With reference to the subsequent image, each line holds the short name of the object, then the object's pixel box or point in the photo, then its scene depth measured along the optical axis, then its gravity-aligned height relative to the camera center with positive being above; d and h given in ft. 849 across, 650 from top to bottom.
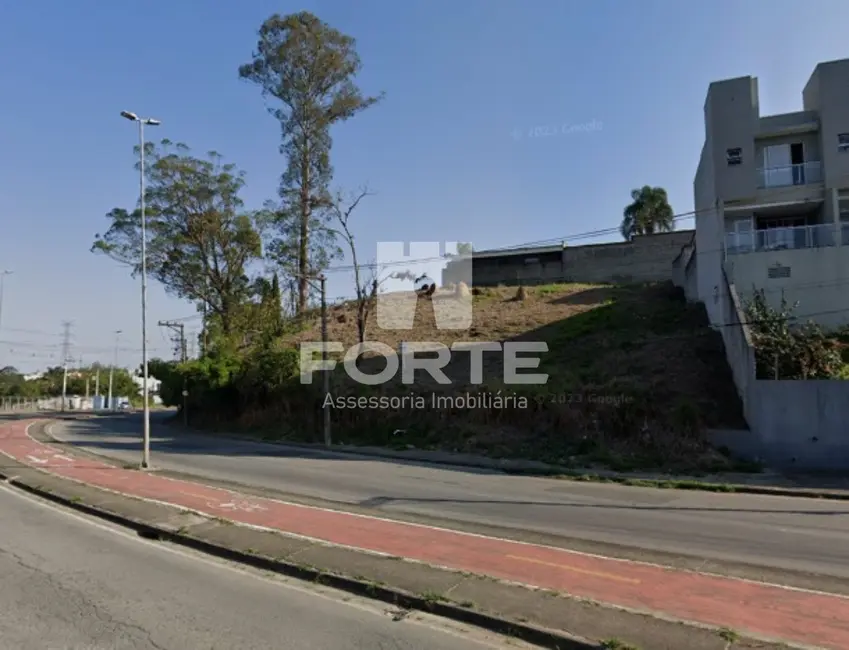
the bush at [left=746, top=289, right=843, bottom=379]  68.03 +1.67
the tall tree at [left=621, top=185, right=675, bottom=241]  184.44 +45.02
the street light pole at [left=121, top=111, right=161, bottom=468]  59.02 +3.71
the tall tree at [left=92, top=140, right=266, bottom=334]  148.46 +33.74
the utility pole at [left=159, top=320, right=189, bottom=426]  165.02 +9.82
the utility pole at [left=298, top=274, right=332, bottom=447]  87.20 +5.01
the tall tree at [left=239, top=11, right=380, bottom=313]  131.75 +60.82
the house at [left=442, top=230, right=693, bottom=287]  150.41 +26.75
